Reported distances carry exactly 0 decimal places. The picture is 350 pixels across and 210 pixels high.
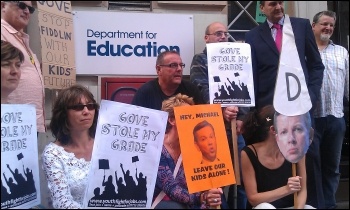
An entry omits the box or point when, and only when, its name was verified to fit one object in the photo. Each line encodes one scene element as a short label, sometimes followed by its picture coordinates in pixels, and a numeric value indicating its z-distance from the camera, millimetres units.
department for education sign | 5629
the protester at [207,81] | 4695
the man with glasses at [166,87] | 4852
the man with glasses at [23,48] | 4219
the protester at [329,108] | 5480
